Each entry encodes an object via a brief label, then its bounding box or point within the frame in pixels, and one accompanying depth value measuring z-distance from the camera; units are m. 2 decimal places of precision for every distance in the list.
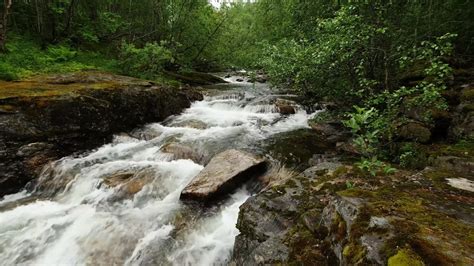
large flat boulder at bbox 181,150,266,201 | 5.94
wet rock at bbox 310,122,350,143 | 9.44
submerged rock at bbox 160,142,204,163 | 8.03
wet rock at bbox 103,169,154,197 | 6.31
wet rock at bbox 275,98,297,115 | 12.65
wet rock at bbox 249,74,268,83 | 22.55
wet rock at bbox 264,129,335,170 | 7.83
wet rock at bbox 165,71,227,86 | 18.70
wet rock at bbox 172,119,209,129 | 10.69
